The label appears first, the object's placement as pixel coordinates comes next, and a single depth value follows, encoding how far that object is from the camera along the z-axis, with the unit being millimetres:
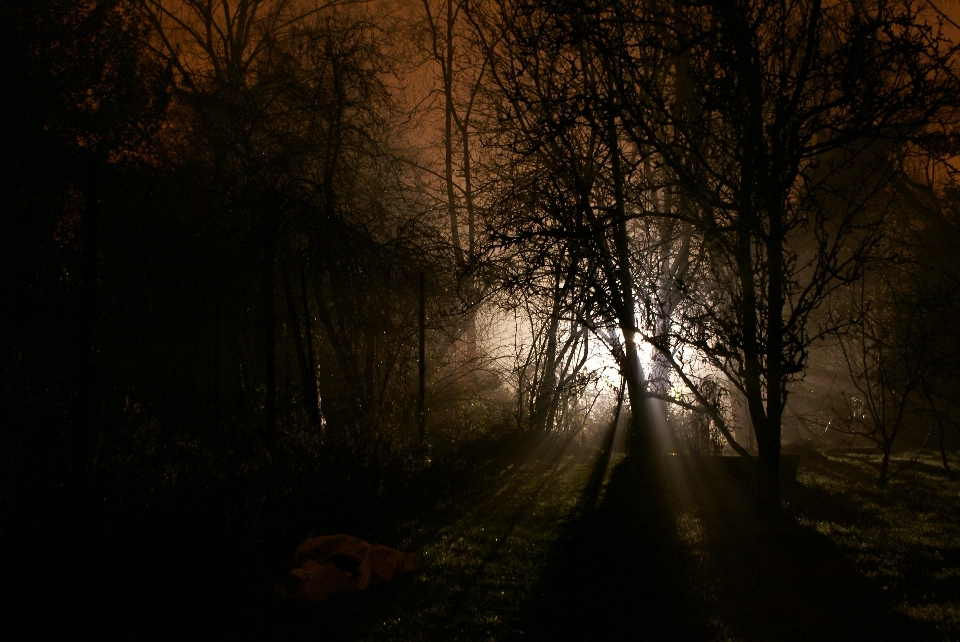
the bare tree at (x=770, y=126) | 6125
